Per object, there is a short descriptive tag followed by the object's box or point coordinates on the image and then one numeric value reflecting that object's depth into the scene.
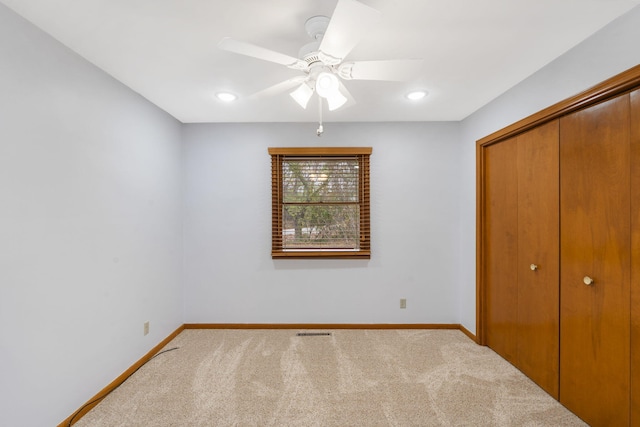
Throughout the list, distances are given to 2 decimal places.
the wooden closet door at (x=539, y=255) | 2.02
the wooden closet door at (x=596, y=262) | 1.57
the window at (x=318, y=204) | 3.29
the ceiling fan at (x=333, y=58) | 1.14
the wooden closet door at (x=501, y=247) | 2.45
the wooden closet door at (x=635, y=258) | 1.50
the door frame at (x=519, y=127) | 1.53
